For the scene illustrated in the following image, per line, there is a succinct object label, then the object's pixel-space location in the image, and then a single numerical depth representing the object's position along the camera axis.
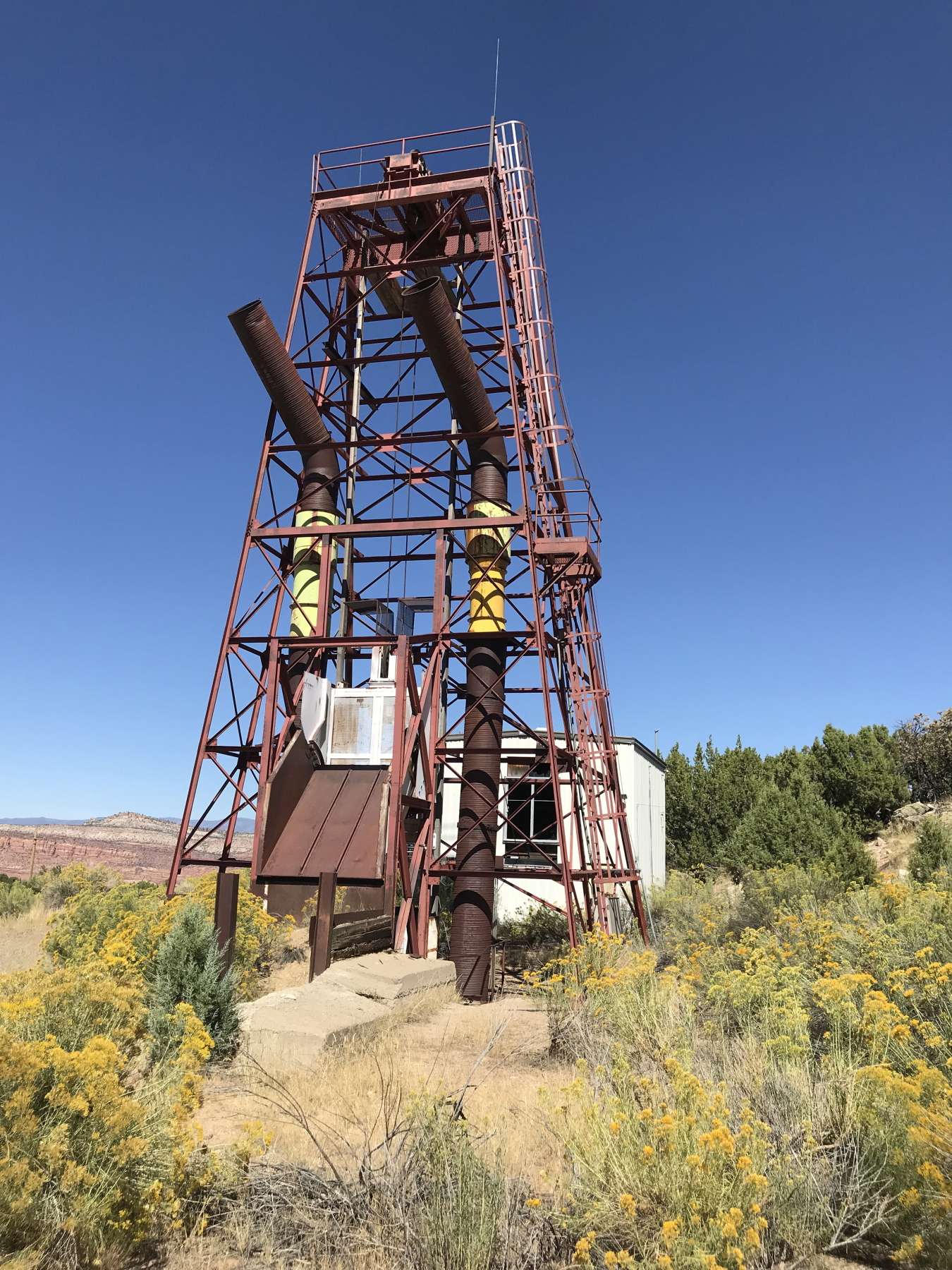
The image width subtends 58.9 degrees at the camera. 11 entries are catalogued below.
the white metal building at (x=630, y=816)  21.73
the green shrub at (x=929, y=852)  18.53
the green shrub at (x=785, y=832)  26.86
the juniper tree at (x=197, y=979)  7.96
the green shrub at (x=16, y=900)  21.12
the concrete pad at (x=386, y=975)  9.88
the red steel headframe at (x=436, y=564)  14.96
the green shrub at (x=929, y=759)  43.03
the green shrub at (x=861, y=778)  32.62
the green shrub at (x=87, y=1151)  3.51
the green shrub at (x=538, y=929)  20.09
